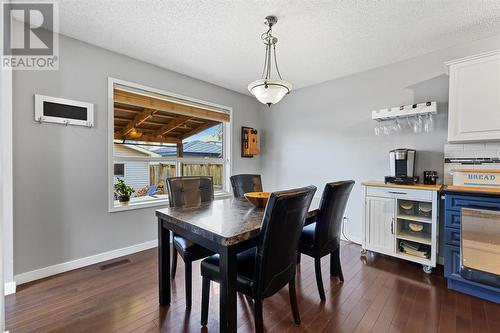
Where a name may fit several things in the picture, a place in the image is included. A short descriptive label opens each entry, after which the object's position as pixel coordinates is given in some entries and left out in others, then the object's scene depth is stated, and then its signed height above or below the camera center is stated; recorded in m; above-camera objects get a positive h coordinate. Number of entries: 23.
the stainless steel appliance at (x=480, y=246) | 1.95 -0.71
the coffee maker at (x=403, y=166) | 2.69 -0.02
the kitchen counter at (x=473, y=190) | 1.97 -0.23
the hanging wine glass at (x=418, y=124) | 2.81 +0.49
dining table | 1.32 -0.43
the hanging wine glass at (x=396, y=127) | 3.00 +0.49
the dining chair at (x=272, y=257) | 1.36 -0.58
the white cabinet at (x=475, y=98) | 2.15 +0.64
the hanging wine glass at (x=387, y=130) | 3.06 +0.45
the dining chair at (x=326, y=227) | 1.96 -0.56
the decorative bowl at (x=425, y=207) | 2.52 -0.47
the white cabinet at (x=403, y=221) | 2.44 -0.65
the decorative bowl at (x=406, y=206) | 2.65 -0.48
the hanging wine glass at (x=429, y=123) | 2.75 +0.49
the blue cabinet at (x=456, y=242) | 2.01 -0.73
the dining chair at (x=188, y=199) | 1.91 -0.37
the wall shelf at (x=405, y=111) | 2.59 +0.64
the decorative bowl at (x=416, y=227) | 2.58 -0.69
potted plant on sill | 2.95 -0.35
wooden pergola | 3.02 +0.70
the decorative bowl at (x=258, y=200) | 1.98 -0.30
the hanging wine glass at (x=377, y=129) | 3.14 +0.48
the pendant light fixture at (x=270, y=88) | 1.96 +0.66
